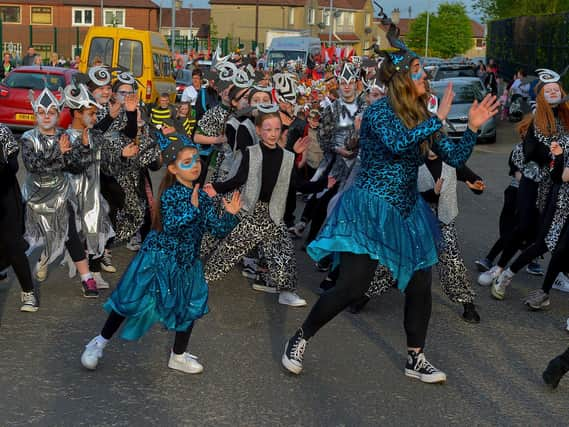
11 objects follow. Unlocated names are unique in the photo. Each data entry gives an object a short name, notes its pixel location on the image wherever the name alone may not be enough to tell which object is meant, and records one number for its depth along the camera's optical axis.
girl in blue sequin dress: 5.36
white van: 38.19
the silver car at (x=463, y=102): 22.20
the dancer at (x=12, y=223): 6.38
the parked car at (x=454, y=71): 30.22
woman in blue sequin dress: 5.09
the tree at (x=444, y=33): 101.44
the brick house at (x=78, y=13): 79.38
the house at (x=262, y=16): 95.26
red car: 19.25
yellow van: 22.44
